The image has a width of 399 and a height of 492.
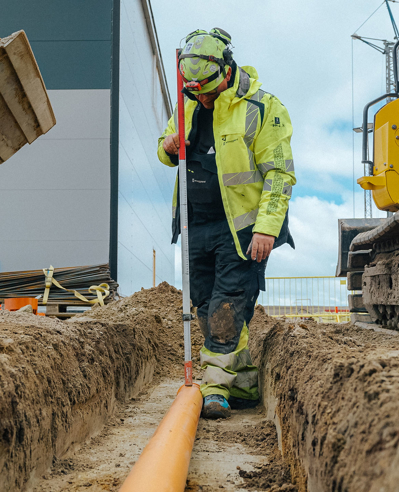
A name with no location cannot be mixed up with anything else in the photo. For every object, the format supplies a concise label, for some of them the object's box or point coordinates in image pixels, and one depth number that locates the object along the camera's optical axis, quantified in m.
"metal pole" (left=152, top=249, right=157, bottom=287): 12.46
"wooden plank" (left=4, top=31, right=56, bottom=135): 3.16
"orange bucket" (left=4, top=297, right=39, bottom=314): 5.18
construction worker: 3.14
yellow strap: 6.46
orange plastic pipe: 1.37
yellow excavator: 4.81
